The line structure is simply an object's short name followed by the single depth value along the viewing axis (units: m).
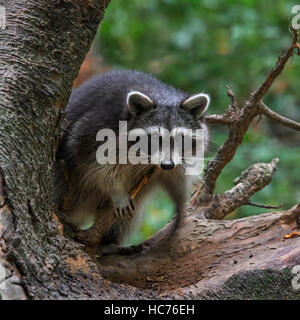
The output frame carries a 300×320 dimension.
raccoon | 3.70
